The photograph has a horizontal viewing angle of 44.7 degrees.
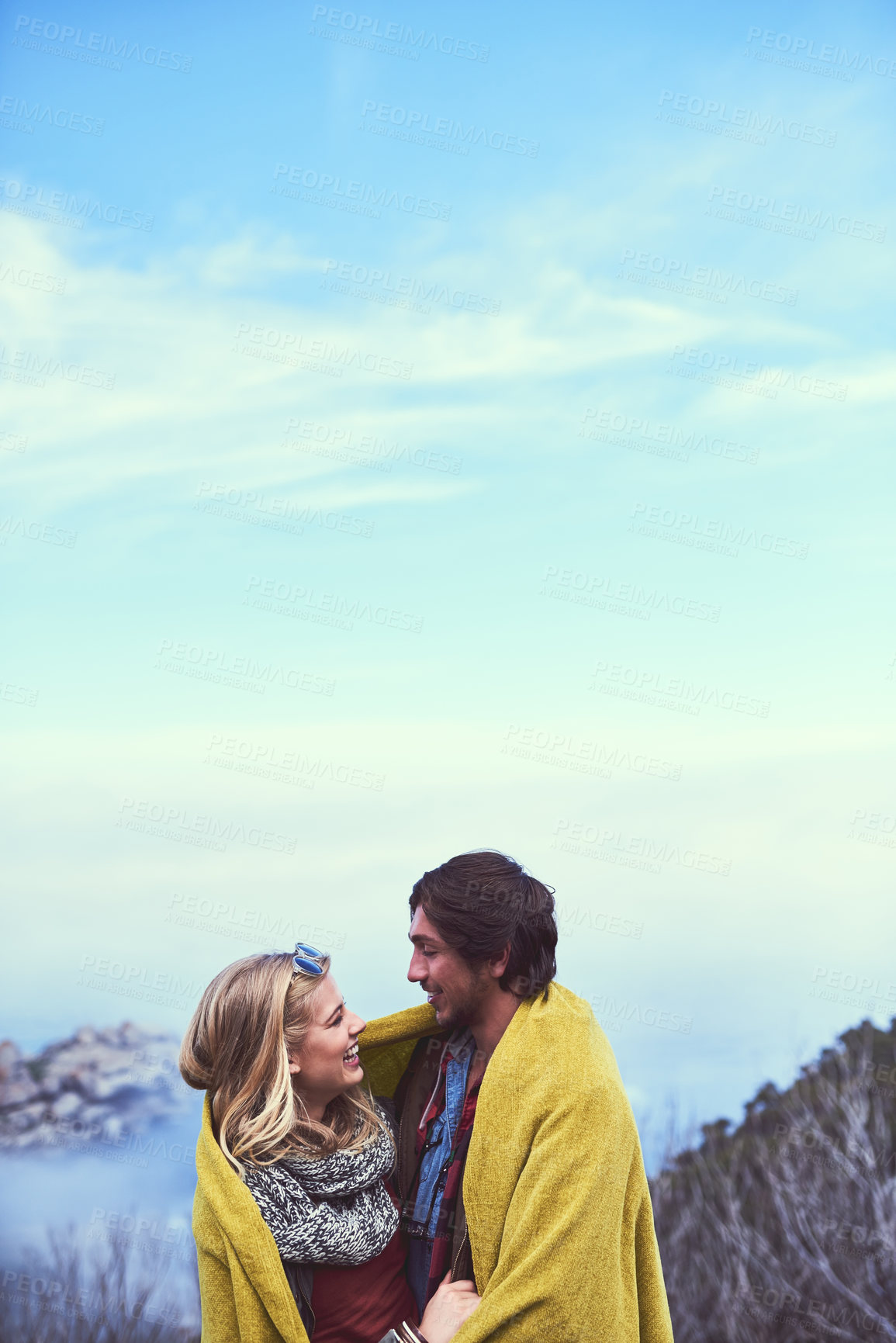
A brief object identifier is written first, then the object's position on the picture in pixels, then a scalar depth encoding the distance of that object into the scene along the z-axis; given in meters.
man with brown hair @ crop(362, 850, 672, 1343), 1.57
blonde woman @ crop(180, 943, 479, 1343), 1.60
